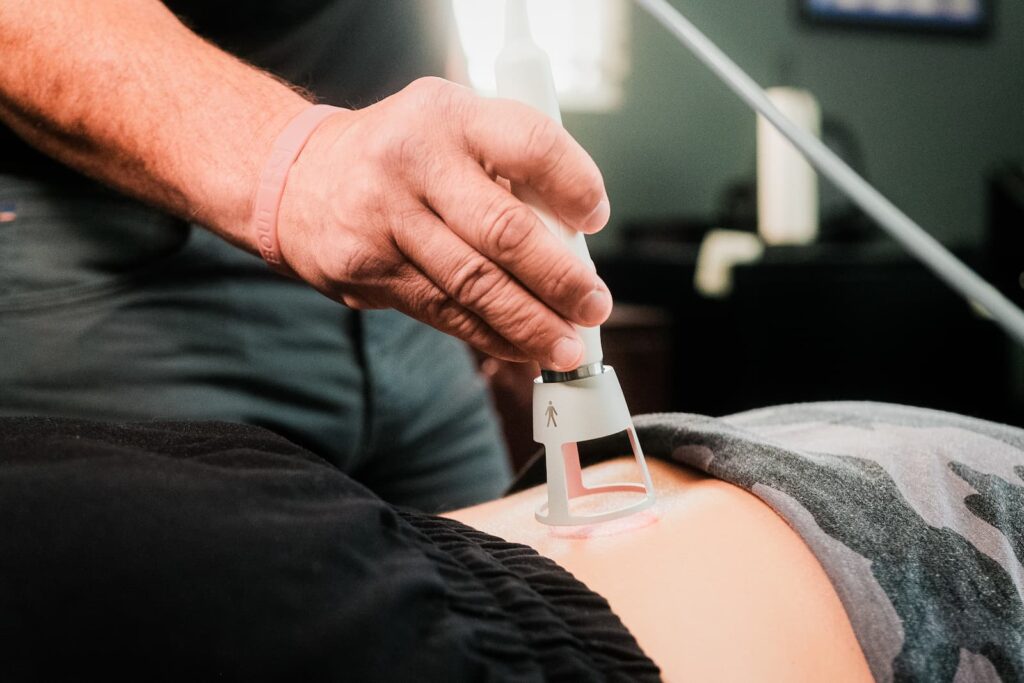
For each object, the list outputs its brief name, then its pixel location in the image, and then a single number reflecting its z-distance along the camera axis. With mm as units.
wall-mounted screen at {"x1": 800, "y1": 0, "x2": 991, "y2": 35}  3973
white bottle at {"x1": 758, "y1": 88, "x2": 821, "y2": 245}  3047
